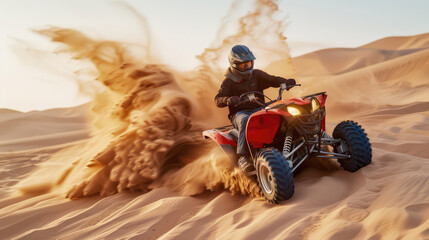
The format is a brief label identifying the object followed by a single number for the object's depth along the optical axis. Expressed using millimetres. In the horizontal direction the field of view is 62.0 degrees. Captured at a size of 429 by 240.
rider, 4095
